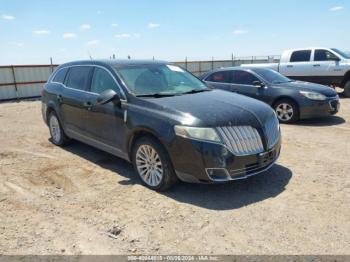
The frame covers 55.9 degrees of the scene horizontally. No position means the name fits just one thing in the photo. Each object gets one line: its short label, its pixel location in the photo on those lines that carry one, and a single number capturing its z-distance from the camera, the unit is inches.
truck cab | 507.8
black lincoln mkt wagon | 152.5
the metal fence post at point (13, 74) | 652.1
